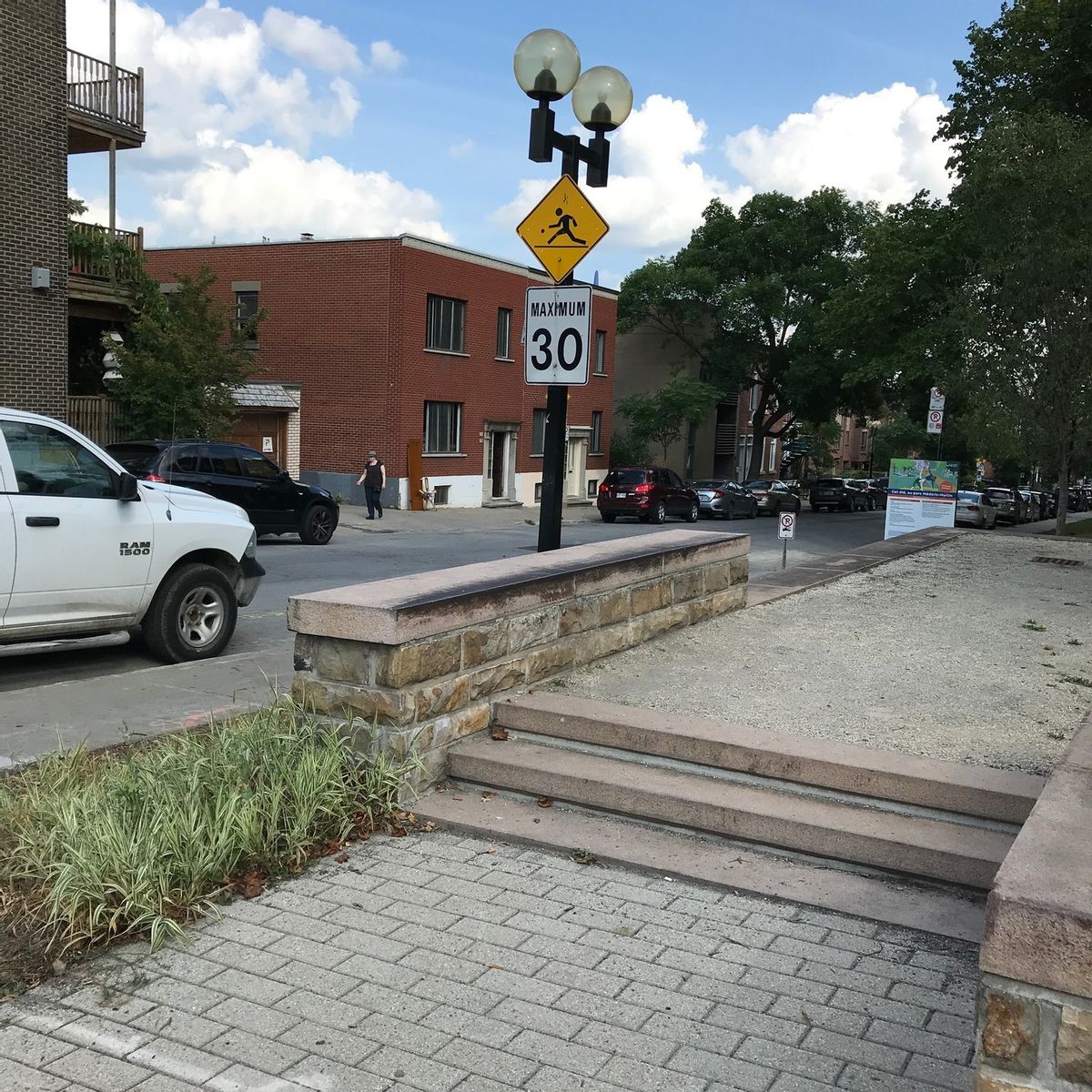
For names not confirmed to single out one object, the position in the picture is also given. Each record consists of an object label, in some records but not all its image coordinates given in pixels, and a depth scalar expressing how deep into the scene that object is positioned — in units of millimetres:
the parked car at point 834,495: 48688
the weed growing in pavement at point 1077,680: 7281
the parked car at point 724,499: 36906
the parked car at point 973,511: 35875
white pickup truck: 7875
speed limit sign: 8117
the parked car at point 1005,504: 41625
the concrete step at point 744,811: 4586
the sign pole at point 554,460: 8445
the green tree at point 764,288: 48000
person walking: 28016
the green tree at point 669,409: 44656
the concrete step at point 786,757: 4891
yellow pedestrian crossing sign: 8398
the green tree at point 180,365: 23281
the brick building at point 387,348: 32219
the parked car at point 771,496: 40219
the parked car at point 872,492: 51969
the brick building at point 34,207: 19234
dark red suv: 32562
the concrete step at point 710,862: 4375
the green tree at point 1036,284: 19062
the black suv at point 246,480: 17938
